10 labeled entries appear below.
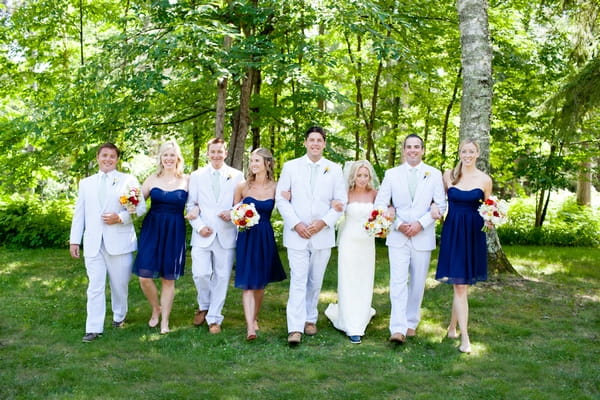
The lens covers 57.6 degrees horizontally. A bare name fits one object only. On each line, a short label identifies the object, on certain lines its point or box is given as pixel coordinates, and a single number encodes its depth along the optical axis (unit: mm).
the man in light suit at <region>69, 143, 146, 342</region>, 5184
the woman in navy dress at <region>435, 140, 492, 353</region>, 5008
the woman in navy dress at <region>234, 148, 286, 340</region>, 5262
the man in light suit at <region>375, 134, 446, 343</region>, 5109
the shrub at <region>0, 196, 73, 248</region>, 11164
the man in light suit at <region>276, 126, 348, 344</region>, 5168
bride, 5344
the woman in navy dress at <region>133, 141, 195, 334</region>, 5328
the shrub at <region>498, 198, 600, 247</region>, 12938
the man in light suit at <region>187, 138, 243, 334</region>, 5340
